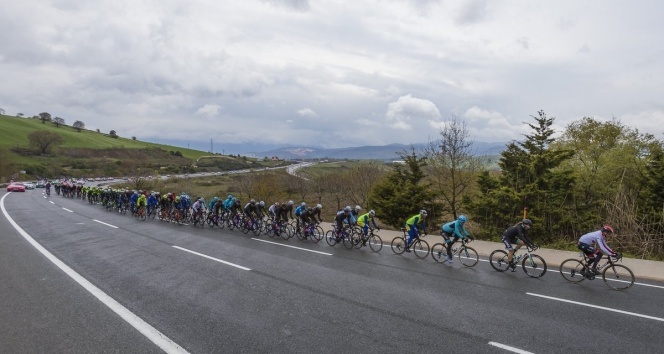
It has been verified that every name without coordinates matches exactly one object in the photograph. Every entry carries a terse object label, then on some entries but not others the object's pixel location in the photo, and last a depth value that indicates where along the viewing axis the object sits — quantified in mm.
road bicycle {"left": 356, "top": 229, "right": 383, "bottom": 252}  15991
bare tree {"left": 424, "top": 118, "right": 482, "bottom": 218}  22219
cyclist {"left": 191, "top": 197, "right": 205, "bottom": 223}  23281
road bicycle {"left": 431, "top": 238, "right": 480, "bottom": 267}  13078
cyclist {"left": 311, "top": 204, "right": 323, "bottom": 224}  17752
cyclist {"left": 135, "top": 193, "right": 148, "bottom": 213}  26109
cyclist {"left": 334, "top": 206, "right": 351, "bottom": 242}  16406
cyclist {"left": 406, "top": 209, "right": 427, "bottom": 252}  14477
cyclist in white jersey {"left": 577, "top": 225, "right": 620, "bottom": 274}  10133
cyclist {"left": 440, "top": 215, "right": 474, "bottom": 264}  12875
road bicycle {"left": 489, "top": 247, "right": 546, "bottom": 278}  11578
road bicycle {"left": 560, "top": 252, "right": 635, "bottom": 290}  10172
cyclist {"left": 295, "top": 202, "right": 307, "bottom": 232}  18217
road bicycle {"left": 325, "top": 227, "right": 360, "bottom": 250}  16281
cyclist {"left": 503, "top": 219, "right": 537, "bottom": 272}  11562
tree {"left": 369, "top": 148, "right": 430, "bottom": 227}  22094
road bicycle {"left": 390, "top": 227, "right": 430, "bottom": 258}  14388
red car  57947
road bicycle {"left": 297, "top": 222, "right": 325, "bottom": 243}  17906
